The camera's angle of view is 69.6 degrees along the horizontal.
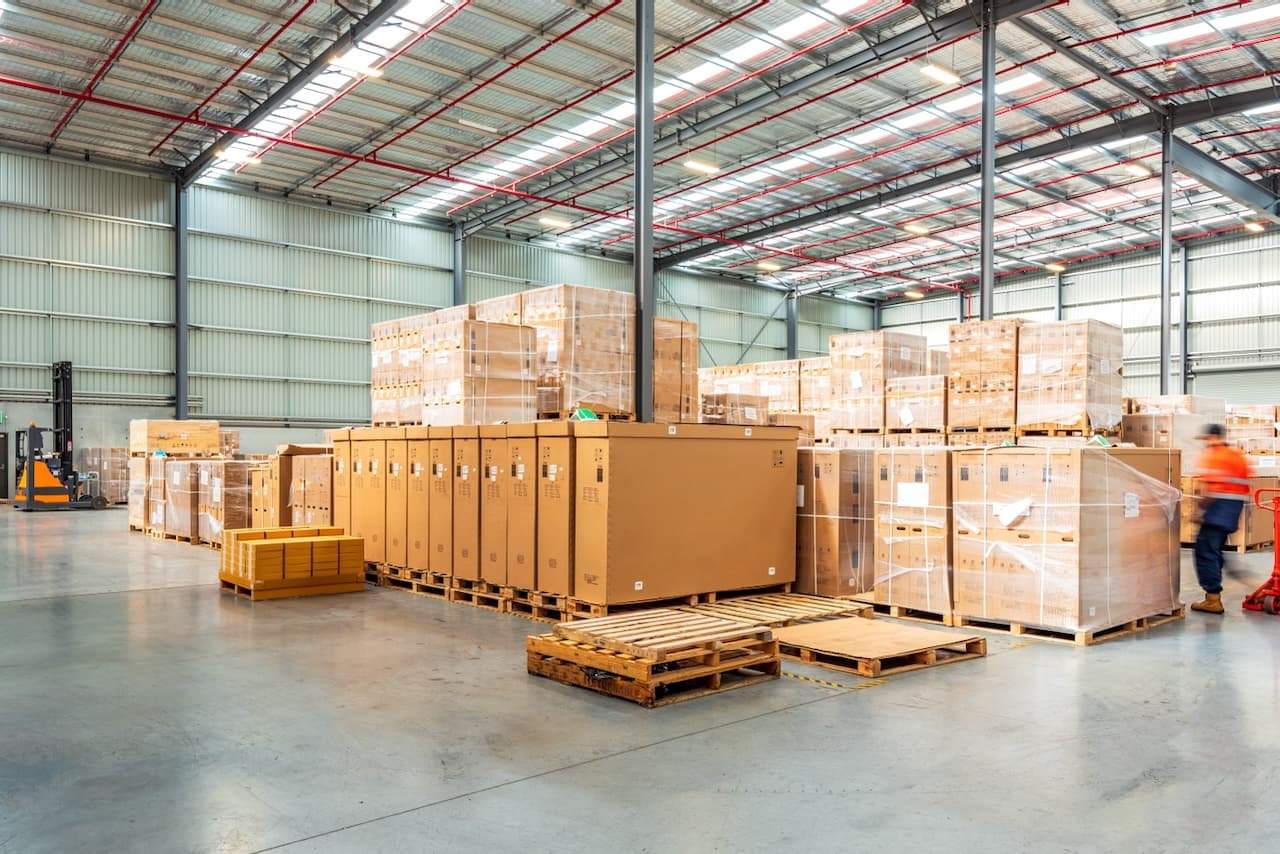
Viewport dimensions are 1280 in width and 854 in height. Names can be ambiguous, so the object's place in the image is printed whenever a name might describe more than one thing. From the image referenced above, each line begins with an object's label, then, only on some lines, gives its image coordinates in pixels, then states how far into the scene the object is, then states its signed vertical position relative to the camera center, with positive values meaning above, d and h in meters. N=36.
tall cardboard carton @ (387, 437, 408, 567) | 8.67 -0.75
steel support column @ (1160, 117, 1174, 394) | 14.67 +3.00
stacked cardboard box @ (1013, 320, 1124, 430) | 8.95 +0.49
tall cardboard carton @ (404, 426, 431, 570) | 8.34 -0.68
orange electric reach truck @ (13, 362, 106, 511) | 17.73 -0.81
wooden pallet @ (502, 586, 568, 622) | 6.88 -1.38
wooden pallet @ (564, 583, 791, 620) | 6.60 -1.34
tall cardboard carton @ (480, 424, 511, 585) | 7.45 -0.62
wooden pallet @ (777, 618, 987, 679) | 5.30 -1.34
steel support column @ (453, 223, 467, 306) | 22.91 +4.08
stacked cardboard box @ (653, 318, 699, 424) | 8.72 +0.52
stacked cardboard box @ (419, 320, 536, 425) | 7.93 +0.46
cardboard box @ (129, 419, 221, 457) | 14.84 -0.24
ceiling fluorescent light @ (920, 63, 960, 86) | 12.18 +4.74
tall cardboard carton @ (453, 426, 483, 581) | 7.76 -0.66
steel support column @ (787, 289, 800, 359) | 29.58 +3.25
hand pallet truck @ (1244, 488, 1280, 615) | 7.62 -1.40
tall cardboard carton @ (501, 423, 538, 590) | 7.14 -0.64
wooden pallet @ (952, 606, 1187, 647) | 6.19 -1.45
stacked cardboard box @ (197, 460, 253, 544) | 11.78 -0.91
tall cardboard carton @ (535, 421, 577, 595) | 6.80 -0.61
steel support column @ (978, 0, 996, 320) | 10.96 +3.41
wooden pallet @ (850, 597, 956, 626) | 6.76 -1.44
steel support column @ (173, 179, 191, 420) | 19.45 +2.70
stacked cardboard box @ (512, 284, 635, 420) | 8.05 +0.69
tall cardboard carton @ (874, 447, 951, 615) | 6.77 -0.77
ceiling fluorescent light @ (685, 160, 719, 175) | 16.78 +4.97
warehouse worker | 7.12 -0.59
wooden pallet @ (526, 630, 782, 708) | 4.64 -1.30
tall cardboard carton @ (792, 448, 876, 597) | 7.48 -0.79
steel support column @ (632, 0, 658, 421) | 8.28 +2.02
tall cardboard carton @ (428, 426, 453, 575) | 8.07 -0.67
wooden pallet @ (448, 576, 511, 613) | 7.44 -1.42
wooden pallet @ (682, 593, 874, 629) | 6.37 -1.35
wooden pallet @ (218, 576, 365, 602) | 8.03 -1.49
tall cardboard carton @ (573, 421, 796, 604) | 6.59 -0.64
